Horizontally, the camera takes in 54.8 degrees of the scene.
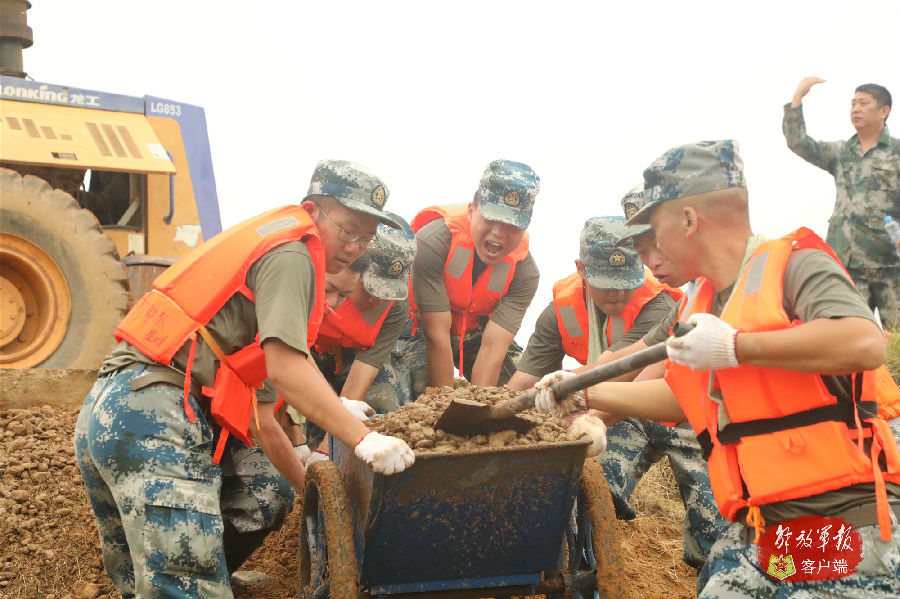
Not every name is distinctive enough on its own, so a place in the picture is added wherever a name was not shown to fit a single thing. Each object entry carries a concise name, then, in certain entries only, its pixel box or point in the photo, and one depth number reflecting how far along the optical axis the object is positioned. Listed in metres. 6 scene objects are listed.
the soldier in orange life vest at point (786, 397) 2.29
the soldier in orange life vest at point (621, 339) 4.37
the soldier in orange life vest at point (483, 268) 5.42
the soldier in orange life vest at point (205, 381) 2.95
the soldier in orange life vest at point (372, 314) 5.06
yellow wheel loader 6.36
